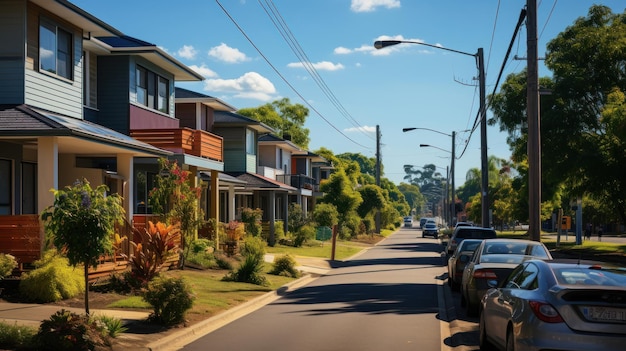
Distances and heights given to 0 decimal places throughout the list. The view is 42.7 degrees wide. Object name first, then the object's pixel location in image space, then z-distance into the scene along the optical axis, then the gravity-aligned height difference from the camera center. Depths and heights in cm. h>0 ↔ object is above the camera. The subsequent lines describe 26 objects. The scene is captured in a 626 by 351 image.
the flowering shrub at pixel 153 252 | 1841 -125
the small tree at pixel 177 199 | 2414 +2
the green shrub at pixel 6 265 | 1627 -133
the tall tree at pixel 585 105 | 3712 +476
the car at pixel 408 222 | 15723 -455
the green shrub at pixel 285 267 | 2756 -234
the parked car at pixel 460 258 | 2119 -159
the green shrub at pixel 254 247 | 2573 -163
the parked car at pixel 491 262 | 1564 -130
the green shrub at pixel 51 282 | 1587 -165
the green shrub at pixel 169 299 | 1404 -174
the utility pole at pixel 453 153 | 6332 +362
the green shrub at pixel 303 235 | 4747 -218
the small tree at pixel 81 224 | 1223 -37
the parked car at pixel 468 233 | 2867 -125
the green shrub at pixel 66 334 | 1079 -183
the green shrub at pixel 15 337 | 1097 -190
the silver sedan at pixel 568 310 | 858 -124
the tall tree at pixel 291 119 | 9288 +962
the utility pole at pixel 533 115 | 1998 +209
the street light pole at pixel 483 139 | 3416 +256
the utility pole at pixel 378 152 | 7873 +459
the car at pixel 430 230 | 8119 -321
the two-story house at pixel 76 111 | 1795 +264
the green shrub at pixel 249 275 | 2356 -223
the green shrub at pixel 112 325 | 1207 -191
